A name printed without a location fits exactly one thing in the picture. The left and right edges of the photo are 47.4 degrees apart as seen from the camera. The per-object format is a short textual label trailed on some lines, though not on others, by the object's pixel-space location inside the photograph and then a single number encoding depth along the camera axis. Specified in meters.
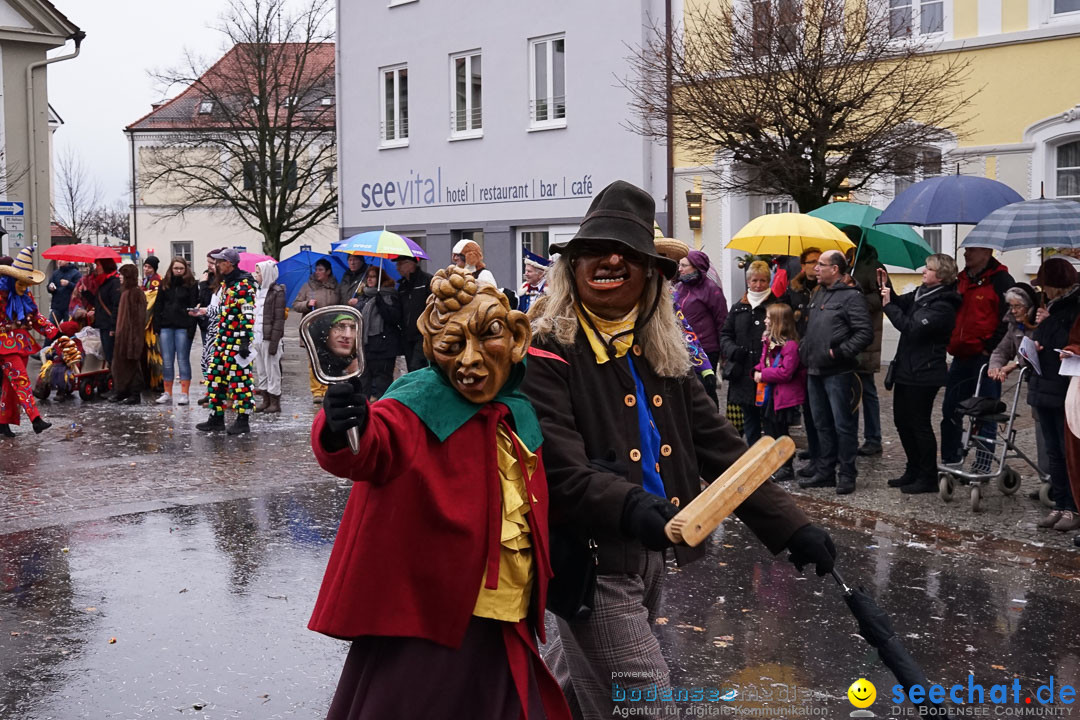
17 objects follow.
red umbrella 16.98
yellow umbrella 10.82
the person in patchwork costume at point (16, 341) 12.98
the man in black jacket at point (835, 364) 9.45
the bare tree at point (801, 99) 14.38
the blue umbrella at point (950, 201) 10.17
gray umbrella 8.75
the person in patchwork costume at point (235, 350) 13.01
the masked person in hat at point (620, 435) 3.50
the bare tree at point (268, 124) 44.59
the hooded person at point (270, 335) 14.88
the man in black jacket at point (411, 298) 14.00
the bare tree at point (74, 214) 69.12
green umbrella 11.90
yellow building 18.30
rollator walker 8.92
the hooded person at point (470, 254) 13.60
